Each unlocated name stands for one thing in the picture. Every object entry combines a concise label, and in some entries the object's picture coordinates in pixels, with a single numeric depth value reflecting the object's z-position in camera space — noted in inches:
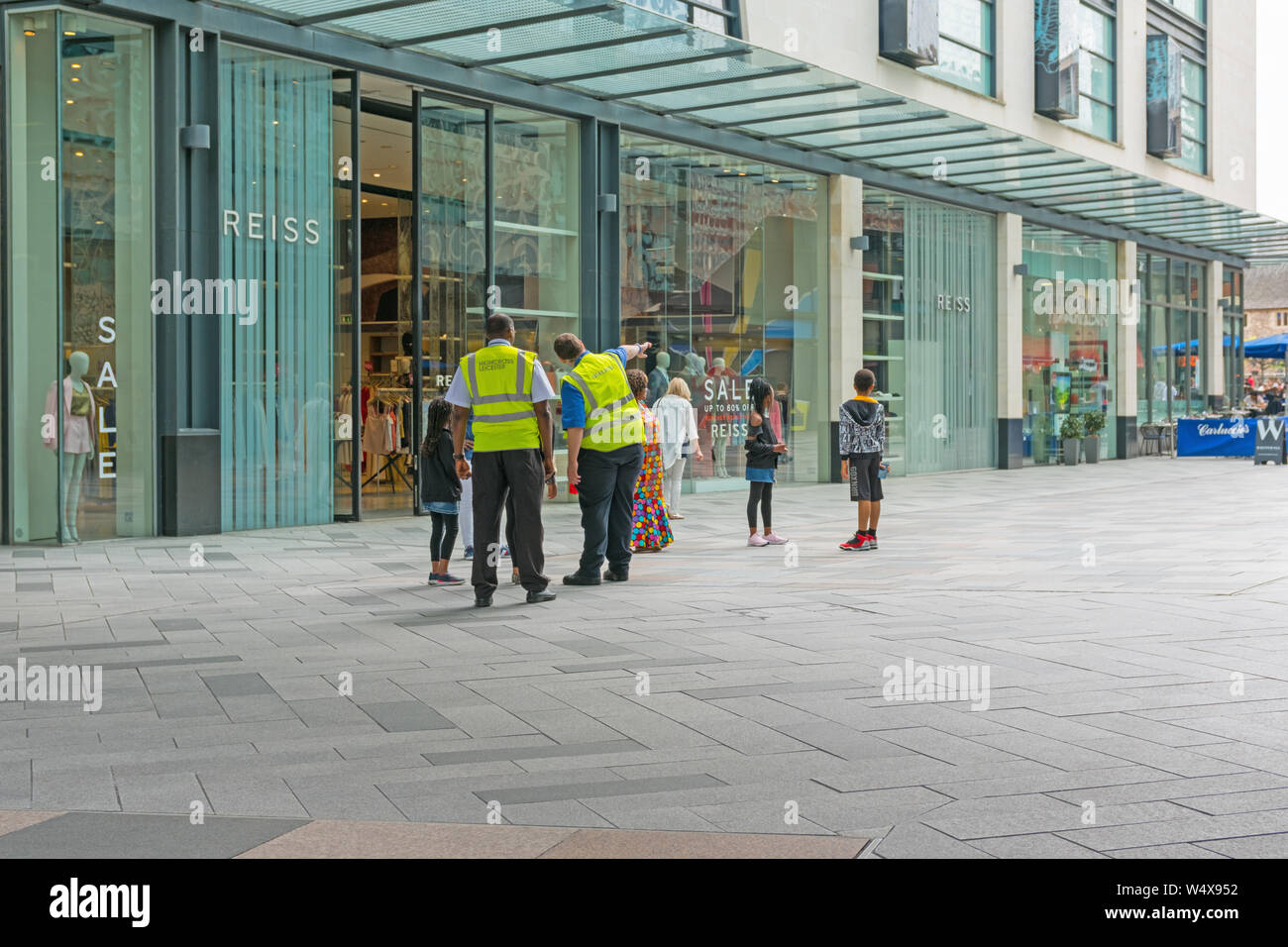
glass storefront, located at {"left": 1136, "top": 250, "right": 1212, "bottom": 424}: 1398.9
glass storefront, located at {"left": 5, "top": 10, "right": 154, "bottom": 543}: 514.9
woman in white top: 588.1
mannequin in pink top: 516.4
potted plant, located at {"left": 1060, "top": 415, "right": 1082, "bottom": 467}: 1208.2
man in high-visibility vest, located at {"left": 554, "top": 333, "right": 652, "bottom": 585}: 405.1
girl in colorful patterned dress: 499.8
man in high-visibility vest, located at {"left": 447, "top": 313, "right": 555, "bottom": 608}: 363.9
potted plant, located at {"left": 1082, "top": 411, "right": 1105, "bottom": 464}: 1231.5
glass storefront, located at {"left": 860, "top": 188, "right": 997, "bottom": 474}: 971.3
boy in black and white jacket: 498.0
